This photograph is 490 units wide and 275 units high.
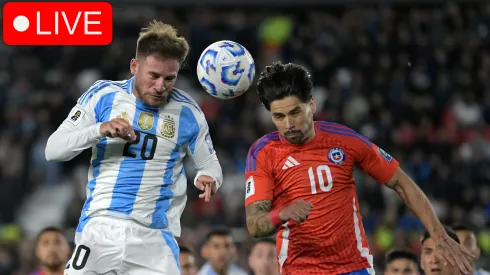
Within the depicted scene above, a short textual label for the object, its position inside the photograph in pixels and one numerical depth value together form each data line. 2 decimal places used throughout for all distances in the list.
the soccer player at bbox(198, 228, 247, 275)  18.45
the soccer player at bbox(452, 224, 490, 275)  16.28
